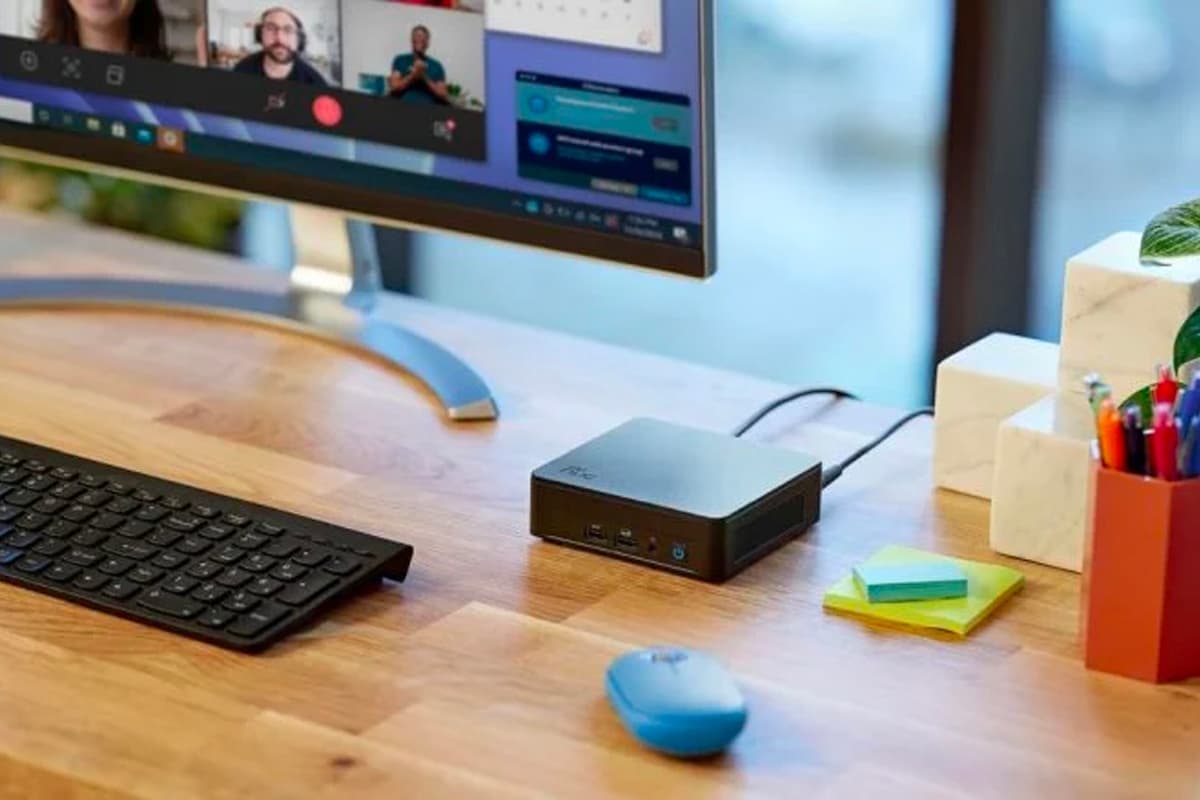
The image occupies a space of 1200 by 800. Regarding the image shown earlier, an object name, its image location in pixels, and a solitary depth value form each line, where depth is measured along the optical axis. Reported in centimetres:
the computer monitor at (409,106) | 191
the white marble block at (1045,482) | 181
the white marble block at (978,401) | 189
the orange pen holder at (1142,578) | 167
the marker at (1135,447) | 168
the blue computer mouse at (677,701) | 161
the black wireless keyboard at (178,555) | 174
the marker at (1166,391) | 170
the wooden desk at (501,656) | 161
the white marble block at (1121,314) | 179
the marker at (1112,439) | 168
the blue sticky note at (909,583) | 177
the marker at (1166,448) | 167
